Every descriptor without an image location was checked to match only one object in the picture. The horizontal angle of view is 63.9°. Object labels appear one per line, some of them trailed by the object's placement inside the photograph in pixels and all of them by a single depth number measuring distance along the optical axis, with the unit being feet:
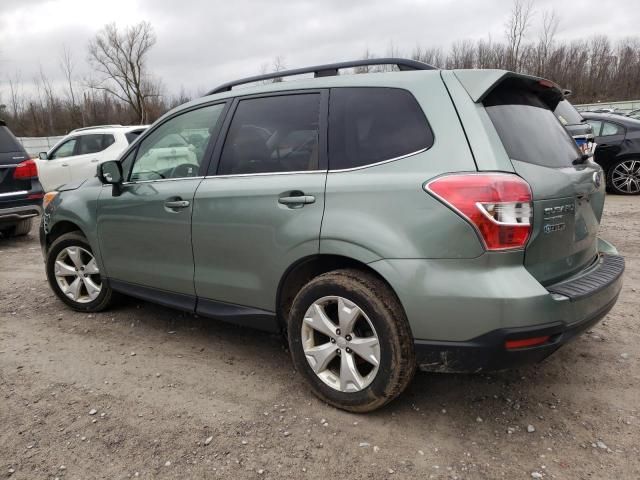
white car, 34.06
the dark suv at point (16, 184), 22.88
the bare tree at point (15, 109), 177.78
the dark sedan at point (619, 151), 31.40
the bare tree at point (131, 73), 165.17
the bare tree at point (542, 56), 128.06
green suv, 7.46
